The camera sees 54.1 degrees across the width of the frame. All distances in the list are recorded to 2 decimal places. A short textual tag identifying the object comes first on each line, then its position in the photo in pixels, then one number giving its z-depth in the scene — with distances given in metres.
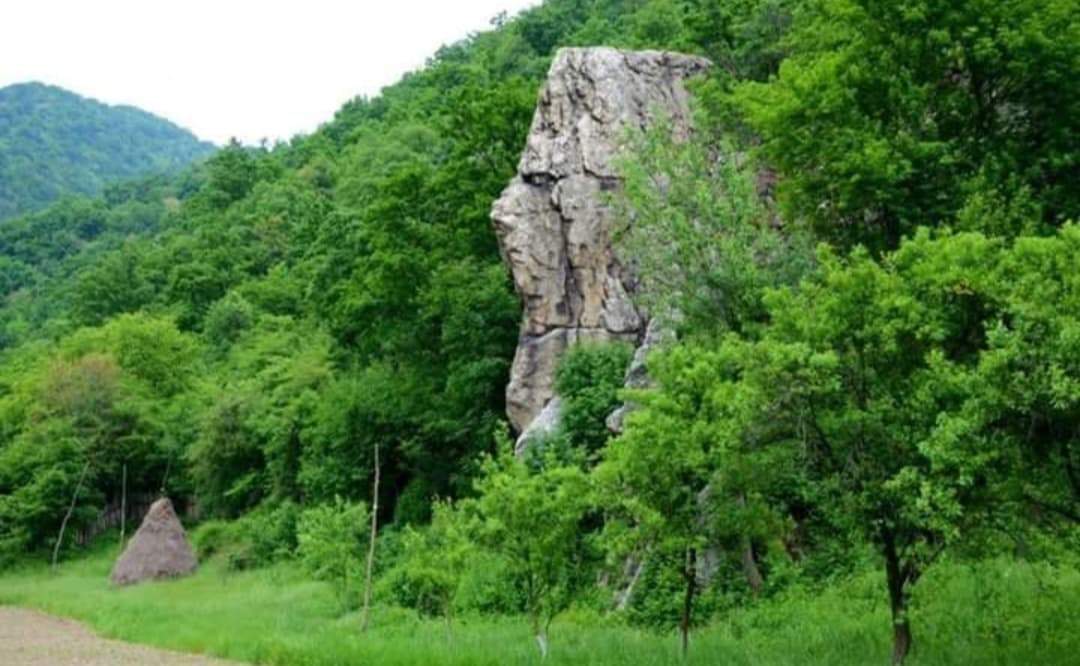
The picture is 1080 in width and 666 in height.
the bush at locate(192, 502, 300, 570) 40.03
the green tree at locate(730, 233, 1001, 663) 12.17
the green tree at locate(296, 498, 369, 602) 25.75
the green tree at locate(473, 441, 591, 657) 16.97
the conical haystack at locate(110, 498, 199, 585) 39.75
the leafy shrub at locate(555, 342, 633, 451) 28.48
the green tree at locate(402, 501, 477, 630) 19.80
